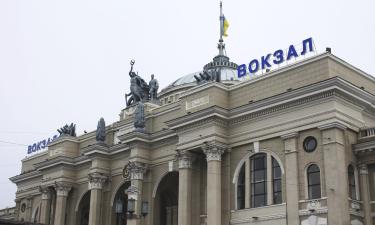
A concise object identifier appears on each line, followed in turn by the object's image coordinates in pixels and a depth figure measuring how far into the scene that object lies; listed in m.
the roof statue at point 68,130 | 57.58
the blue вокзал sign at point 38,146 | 63.31
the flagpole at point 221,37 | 53.47
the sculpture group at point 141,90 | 51.91
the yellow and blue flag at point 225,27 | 52.19
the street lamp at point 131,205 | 29.51
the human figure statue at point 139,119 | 47.22
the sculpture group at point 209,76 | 42.91
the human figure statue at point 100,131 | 51.84
